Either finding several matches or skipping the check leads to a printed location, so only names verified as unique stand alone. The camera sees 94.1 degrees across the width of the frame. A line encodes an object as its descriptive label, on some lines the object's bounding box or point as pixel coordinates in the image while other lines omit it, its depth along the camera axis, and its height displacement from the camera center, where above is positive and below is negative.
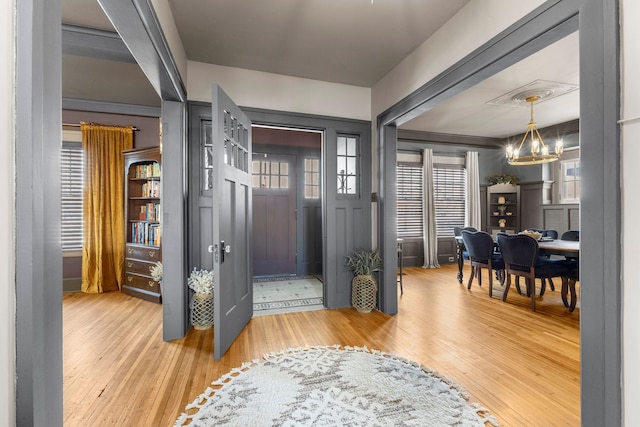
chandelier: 4.20 +0.86
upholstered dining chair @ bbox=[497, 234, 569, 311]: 3.63 -0.64
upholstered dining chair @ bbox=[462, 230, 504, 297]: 4.27 -0.59
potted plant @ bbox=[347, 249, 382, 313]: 3.57 -0.83
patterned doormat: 3.74 -1.19
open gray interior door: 2.45 -0.08
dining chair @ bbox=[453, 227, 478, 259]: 4.90 -0.41
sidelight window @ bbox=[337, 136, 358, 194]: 3.85 +0.62
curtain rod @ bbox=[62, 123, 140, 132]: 4.32 +1.30
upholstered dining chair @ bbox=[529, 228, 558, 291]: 4.93 -0.37
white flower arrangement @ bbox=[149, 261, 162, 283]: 3.79 -0.76
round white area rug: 1.74 -1.20
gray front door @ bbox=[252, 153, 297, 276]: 5.35 -0.02
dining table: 3.45 -0.46
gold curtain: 4.40 +0.10
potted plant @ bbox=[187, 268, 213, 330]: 3.01 -0.88
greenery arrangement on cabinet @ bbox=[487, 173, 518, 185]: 6.71 +0.77
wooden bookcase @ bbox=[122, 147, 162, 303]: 4.16 -0.12
